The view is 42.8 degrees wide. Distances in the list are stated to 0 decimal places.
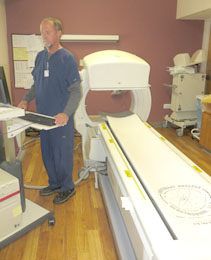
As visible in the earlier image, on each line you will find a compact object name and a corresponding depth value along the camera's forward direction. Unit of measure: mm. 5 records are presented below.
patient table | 1089
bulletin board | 4184
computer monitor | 1796
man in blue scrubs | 2100
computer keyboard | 1786
